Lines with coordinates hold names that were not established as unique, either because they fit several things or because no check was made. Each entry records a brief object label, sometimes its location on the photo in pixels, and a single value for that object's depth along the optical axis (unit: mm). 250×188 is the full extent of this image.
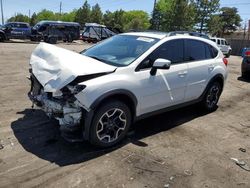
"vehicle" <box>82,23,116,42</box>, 21024
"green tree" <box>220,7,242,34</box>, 55416
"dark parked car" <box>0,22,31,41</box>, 17741
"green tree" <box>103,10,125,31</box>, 48870
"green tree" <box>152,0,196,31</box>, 31556
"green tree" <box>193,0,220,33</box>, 32904
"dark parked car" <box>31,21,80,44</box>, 18664
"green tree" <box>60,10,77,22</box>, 67308
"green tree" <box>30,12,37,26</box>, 66507
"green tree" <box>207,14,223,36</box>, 32785
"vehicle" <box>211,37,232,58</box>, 18971
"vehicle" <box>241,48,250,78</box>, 7499
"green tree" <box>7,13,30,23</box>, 74496
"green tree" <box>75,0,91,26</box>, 48870
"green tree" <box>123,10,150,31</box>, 47577
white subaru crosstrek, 2757
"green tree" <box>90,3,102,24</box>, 48315
